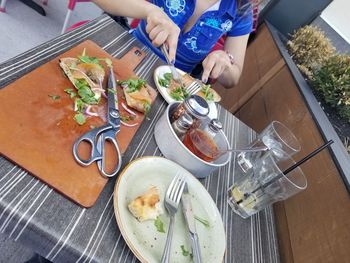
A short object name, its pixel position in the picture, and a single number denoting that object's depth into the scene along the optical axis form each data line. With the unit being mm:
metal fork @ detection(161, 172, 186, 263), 545
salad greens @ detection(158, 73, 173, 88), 922
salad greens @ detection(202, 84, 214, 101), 1027
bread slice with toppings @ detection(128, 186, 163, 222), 533
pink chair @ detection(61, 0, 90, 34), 2150
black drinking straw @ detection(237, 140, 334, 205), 708
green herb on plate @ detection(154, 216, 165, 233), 552
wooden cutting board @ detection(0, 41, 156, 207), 469
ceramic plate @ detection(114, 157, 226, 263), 500
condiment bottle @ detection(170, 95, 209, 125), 709
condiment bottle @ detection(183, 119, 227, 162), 705
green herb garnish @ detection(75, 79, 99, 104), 628
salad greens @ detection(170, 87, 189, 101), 913
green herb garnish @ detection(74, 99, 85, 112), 600
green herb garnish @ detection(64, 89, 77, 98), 617
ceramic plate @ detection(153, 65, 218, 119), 892
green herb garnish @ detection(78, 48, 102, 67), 699
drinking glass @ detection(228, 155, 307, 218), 728
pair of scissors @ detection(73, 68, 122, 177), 533
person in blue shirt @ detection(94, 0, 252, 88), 977
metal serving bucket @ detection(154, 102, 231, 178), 670
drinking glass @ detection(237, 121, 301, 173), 908
